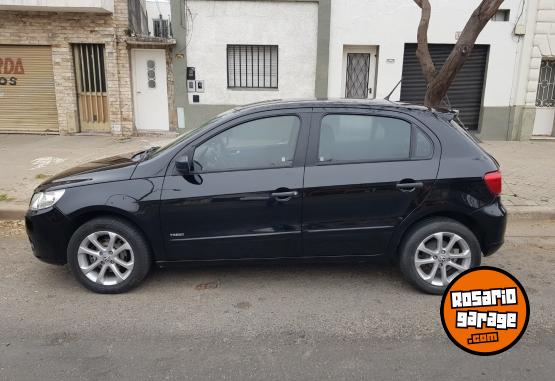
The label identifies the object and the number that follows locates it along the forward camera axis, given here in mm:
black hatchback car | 3529
